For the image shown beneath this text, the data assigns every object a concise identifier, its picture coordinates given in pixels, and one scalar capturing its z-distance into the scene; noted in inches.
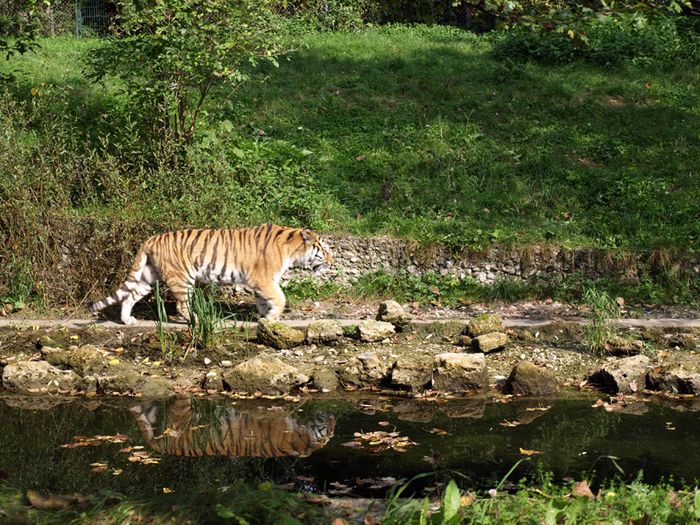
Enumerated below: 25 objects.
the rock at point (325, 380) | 693.3
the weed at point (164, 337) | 741.9
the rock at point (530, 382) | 674.2
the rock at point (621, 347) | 747.4
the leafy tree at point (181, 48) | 931.3
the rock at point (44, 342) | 765.3
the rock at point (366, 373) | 698.2
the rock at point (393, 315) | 796.0
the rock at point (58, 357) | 731.4
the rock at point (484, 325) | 767.1
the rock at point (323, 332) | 772.6
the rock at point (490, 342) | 745.6
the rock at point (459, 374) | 684.7
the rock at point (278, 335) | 764.6
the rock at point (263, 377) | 685.3
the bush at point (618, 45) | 1365.7
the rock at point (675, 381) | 673.6
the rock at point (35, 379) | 700.7
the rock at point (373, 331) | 774.5
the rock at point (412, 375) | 684.1
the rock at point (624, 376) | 679.1
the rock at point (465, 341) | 769.4
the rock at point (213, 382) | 697.6
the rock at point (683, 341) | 759.7
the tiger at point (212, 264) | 822.5
